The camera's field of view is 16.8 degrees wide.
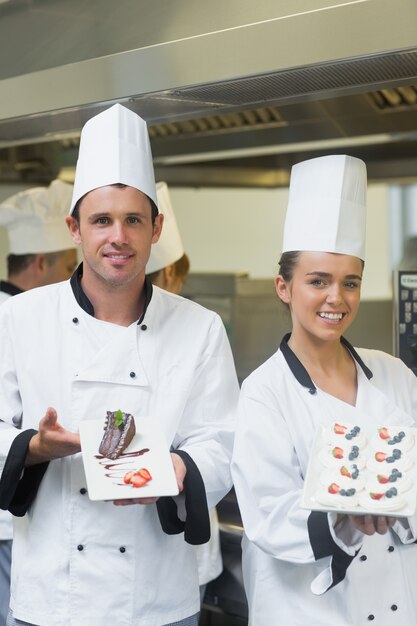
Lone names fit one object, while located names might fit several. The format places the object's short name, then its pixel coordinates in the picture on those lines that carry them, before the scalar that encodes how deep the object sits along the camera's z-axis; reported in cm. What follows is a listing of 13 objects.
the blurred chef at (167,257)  383
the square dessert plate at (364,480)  245
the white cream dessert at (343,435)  262
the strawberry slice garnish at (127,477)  265
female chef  265
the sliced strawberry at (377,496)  248
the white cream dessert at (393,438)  262
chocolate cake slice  271
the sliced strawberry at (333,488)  251
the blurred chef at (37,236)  426
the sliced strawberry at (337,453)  260
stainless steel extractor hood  277
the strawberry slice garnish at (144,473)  266
